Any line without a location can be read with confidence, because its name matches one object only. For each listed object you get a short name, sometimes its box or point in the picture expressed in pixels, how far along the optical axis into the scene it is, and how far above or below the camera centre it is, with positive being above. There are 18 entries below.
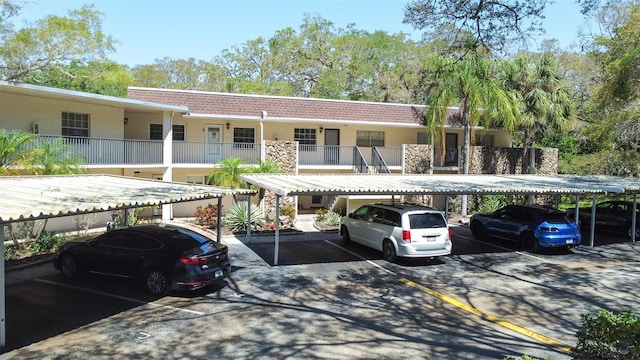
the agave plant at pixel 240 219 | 19.86 -2.69
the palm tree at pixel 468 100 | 23.97 +2.90
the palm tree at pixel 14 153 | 14.84 -0.17
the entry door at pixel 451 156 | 27.95 +0.04
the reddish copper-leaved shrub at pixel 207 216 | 20.72 -2.76
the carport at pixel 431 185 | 13.98 -0.94
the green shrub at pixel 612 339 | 5.05 -1.88
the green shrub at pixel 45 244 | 15.22 -3.03
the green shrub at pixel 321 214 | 23.20 -2.88
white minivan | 14.00 -2.21
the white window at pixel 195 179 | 24.97 -1.41
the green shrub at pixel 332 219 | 22.20 -2.92
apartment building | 19.47 +1.03
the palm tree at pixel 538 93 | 26.09 +3.59
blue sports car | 16.50 -2.38
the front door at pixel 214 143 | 24.00 +0.40
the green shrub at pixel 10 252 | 14.39 -3.13
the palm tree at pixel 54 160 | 15.85 -0.39
